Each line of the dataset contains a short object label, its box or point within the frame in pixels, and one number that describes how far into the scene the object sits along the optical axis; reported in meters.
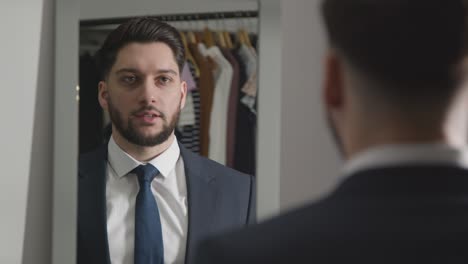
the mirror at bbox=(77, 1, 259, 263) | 2.09
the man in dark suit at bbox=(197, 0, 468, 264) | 0.93
